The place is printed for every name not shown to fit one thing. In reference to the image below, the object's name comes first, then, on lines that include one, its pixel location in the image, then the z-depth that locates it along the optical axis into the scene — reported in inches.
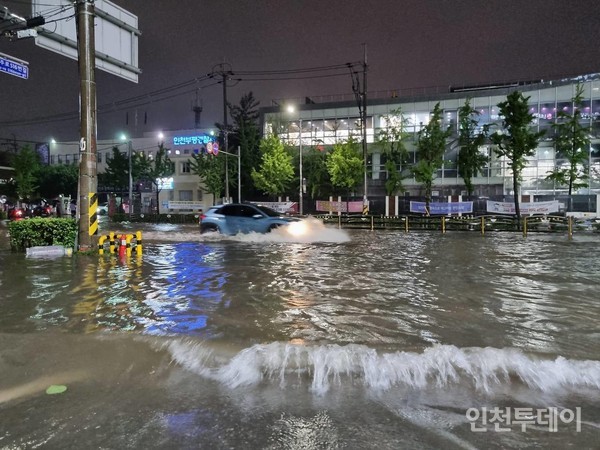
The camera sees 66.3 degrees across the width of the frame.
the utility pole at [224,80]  1389.6
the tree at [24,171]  2165.4
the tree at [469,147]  1565.0
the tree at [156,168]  2072.0
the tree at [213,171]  1653.5
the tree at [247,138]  1786.4
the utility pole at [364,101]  1262.3
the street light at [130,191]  1627.8
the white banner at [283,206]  1492.4
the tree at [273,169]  1663.4
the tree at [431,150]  1460.4
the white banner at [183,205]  1781.5
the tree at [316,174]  1696.6
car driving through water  717.9
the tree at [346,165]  1569.9
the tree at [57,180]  2519.7
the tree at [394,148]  1626.5
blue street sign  551.8
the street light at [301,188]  1390.3
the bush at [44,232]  547.8
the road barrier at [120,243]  542.0
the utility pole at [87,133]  514.0
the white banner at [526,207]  1121.7
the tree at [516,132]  1175.6
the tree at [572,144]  1341.0
